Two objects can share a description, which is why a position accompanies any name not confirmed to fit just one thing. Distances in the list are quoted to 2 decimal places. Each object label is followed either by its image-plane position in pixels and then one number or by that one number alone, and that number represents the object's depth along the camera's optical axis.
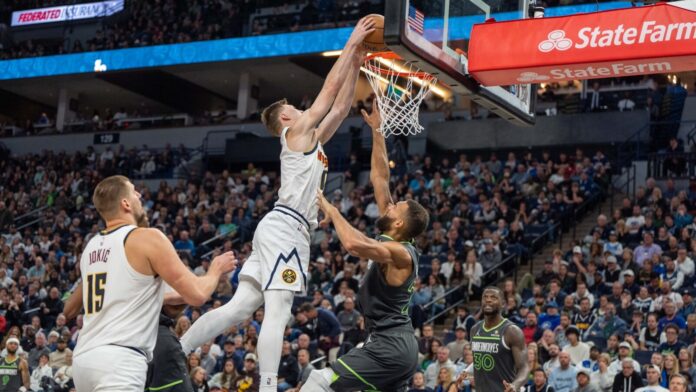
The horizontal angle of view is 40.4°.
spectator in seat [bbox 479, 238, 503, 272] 18.19
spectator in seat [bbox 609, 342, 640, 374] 12.93
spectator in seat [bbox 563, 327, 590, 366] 13.50
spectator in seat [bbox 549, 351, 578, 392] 12.95
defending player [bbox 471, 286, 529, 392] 9.22
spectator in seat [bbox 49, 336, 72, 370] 17.00
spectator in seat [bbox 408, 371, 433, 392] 13.42
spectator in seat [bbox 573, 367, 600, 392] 12.62
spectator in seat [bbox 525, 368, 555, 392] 12.44
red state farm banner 9.23
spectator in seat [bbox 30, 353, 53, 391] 16.62
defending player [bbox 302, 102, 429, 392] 6.68
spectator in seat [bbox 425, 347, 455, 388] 14.00
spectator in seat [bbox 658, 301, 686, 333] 13.73
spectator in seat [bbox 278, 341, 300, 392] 14.56
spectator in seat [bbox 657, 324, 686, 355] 13.11
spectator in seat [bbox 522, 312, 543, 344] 14.38
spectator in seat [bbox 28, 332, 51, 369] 17.73
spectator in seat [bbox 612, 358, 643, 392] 12.23
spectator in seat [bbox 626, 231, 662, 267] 16.34
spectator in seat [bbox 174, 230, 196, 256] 22.17
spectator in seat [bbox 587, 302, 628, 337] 14.26
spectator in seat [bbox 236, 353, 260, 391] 14.14
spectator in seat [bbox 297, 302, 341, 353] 15.70
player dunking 6.77
